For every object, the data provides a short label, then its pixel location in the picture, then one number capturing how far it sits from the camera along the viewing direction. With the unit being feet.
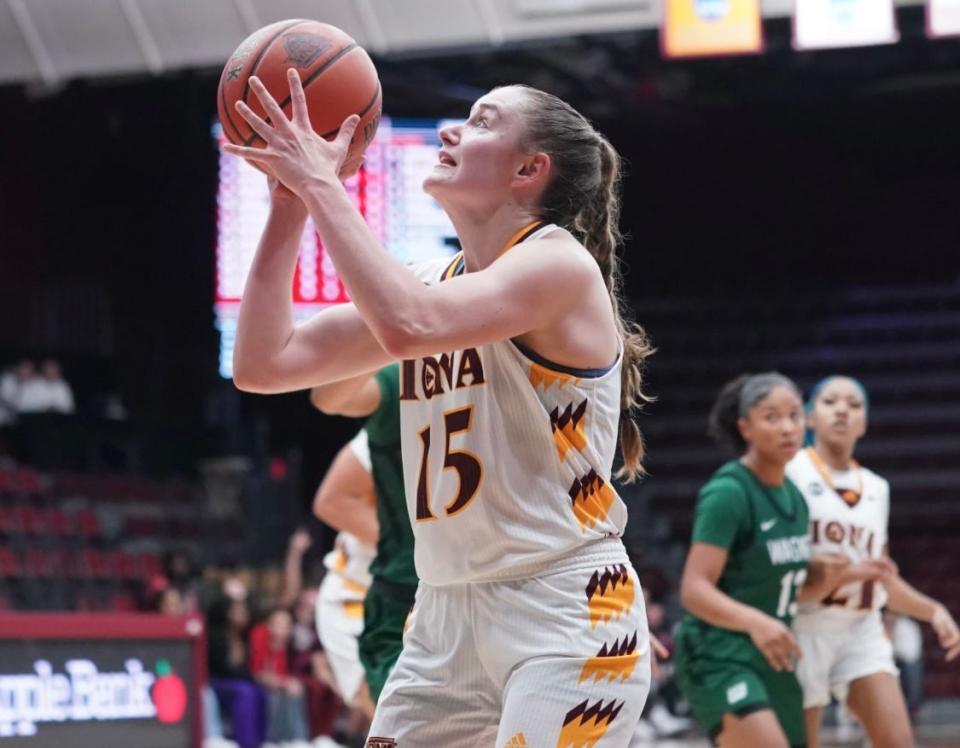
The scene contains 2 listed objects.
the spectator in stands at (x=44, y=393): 50.03
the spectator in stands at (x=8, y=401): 49.74
